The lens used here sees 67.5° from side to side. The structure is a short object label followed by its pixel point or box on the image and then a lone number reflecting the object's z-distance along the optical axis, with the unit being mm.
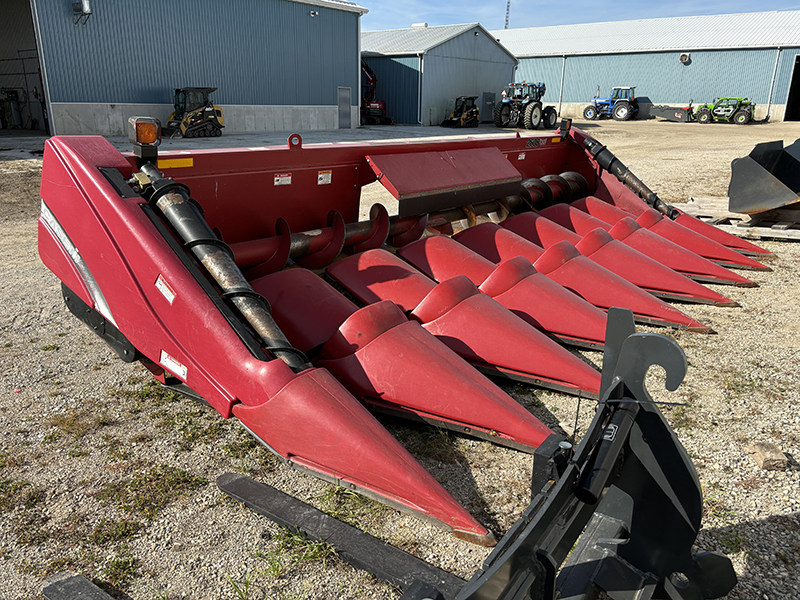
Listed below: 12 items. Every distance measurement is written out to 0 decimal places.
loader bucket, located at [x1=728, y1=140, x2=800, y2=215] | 6246
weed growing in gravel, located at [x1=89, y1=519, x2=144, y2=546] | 2038
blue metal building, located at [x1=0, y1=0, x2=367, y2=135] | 15367
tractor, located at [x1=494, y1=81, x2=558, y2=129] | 24188
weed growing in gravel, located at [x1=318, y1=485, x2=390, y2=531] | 2135
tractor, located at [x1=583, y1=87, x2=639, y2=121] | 30422
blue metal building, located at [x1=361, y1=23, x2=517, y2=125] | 25625
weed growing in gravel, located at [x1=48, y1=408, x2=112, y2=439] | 2682
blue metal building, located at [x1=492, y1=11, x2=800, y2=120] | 32188
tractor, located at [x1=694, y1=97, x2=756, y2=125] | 28969
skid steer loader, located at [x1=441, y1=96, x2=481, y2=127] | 25125
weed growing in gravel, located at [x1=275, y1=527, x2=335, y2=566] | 1952
